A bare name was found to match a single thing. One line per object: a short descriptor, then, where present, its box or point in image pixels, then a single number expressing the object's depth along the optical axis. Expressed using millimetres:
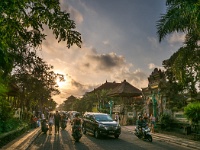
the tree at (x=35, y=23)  4852
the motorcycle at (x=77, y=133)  10126
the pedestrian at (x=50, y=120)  14158
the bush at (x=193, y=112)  10784
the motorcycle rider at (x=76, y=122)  10421
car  11257
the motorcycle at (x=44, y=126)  14129
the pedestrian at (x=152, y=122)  14245
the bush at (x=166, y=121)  14182
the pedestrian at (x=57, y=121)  13543
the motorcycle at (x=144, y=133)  10552
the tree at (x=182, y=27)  8054
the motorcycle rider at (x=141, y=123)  11078
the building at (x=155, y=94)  18232
